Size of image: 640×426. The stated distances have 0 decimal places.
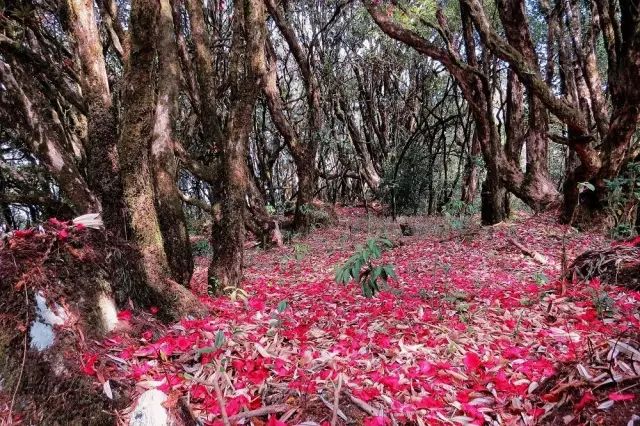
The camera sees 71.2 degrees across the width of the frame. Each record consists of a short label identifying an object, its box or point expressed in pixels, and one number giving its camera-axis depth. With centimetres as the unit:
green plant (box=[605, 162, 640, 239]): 653
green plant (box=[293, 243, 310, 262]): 788
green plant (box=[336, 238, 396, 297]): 338
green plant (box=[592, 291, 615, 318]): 327
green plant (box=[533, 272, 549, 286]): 430
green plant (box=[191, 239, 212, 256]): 1079
